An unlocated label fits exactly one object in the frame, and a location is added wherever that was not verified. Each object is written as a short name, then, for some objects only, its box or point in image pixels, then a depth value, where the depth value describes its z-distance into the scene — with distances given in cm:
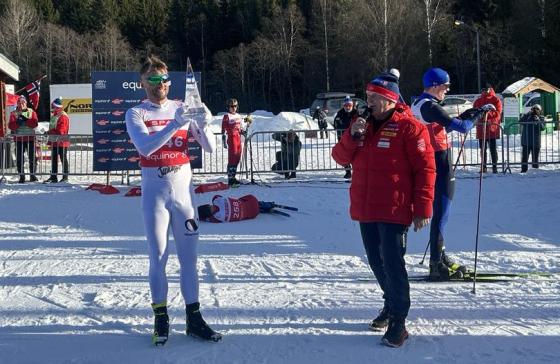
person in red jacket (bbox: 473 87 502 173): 1545
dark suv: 4134
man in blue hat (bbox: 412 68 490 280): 644
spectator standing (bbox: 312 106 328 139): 3522
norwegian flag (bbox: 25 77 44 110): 2390
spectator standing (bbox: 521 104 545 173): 1627
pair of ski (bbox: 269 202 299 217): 1090
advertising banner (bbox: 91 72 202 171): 1370
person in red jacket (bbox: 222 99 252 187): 1436
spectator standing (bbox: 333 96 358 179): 1631
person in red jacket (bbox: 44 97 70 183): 1541
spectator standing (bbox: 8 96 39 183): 1563
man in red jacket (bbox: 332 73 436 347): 494
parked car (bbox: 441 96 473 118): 3665
